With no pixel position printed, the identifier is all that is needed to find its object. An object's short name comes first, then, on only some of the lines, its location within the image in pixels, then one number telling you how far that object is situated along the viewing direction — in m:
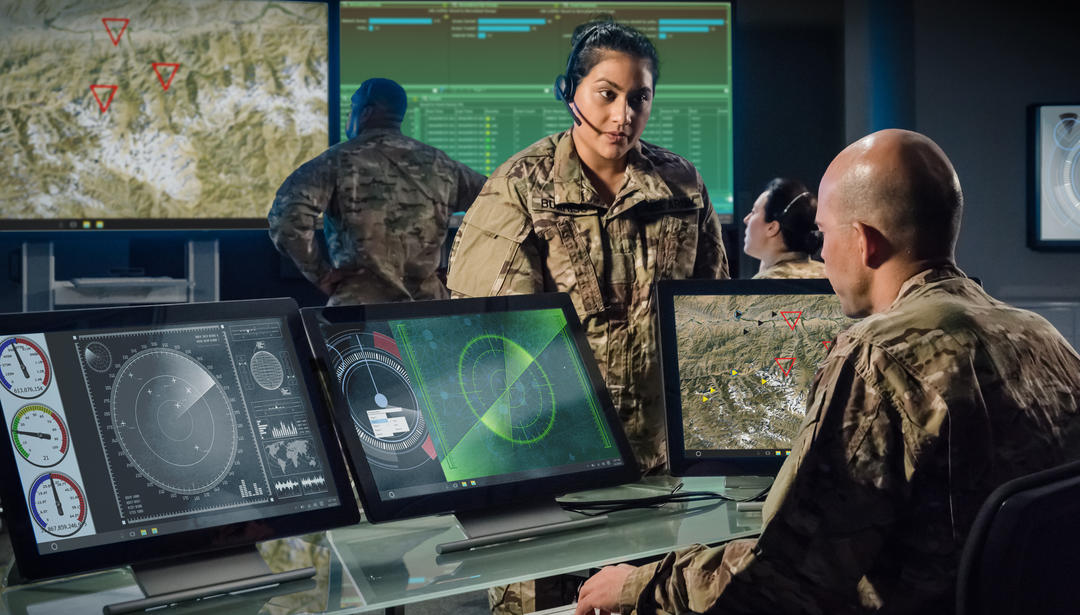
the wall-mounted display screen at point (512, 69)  4.00
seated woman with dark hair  2.76
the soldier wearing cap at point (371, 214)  3.25
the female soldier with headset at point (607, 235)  1.90
